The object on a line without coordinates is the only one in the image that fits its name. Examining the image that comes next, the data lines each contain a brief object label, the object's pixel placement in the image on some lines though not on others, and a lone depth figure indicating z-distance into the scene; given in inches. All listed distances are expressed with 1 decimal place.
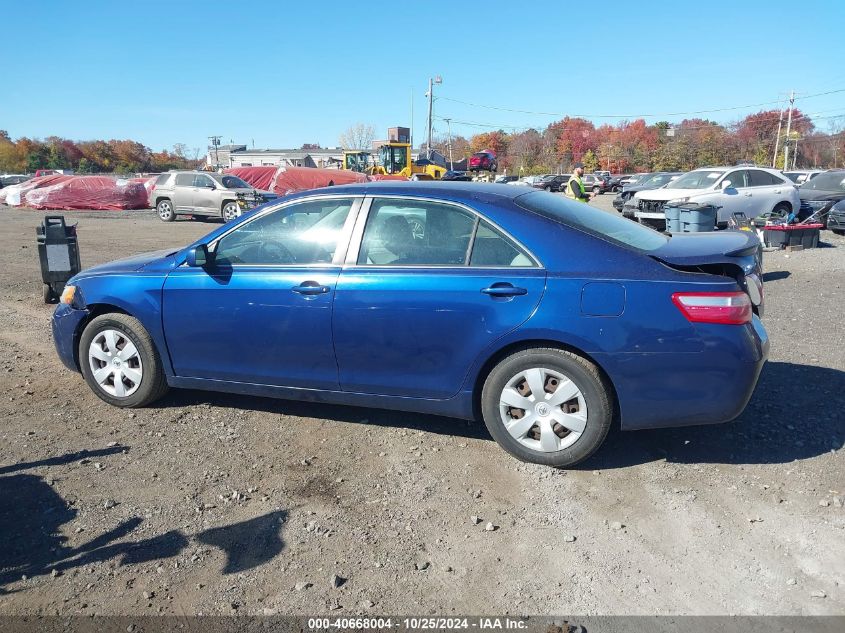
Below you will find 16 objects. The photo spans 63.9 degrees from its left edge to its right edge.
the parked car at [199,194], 902.4
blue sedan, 144.7
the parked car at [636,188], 783.7
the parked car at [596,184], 1831.9
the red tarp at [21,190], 1192.2
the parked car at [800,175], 1125.1
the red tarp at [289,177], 1285.7
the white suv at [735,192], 645.3
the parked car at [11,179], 2027.6
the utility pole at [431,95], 2524.6
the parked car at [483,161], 2448.7
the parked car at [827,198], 655.8
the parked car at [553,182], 2082.9
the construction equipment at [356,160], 1642.5
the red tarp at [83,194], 1167.6
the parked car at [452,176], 1261.8
